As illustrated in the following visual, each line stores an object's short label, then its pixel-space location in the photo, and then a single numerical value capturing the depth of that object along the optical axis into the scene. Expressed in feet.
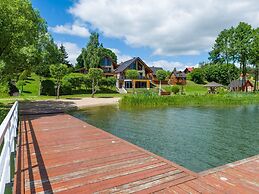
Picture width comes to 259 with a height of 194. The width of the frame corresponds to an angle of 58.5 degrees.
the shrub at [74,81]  112.73
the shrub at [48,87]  106.73
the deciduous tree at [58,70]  89.25
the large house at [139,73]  153.38
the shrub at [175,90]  129.39
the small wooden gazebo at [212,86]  138.51
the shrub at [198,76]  203.31
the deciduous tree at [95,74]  103.96
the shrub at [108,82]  132.77
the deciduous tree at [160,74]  161.83
